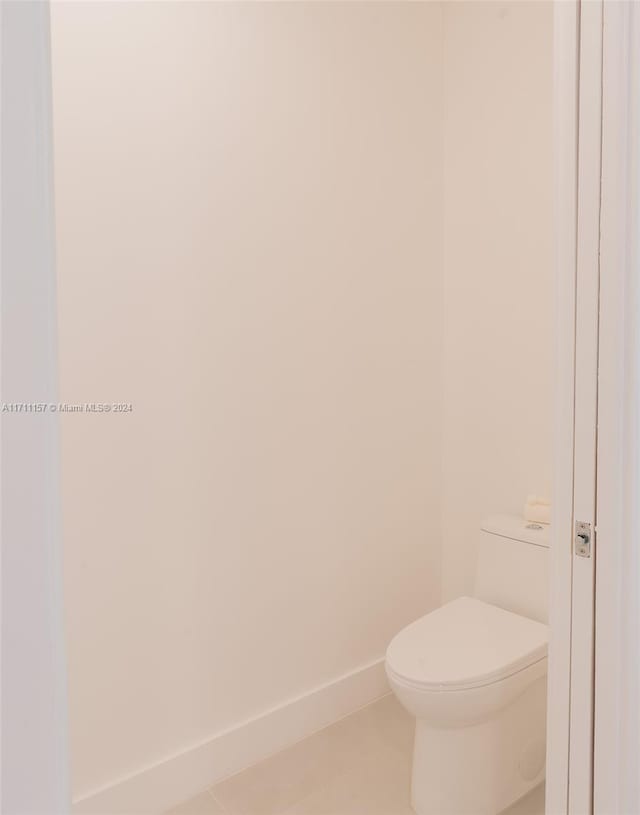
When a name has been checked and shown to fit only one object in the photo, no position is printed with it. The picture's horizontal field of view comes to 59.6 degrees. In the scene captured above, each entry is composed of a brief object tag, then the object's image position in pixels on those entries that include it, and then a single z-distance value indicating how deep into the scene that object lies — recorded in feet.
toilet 4.53
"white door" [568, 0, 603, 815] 3.15
